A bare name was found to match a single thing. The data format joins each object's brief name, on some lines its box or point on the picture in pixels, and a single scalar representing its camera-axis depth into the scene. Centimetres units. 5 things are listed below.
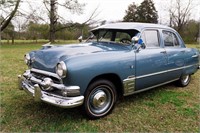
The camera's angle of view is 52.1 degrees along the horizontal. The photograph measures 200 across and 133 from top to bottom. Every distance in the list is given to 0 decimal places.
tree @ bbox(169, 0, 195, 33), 3912
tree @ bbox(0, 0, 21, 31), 1998
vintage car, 307
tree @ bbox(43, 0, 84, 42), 2305
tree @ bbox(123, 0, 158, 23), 4178
